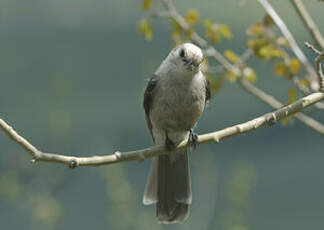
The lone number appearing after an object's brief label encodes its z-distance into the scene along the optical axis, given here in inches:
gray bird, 339.0
